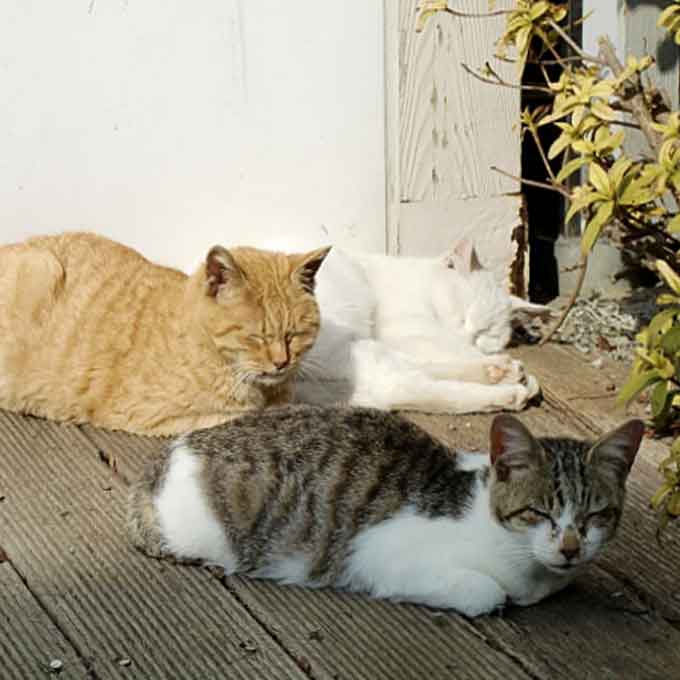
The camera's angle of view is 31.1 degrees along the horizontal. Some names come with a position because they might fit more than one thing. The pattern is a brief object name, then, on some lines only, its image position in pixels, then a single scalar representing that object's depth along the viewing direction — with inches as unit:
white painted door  202.5
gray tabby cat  124.4
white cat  184.2
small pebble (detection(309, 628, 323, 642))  124.6
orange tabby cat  164.2
